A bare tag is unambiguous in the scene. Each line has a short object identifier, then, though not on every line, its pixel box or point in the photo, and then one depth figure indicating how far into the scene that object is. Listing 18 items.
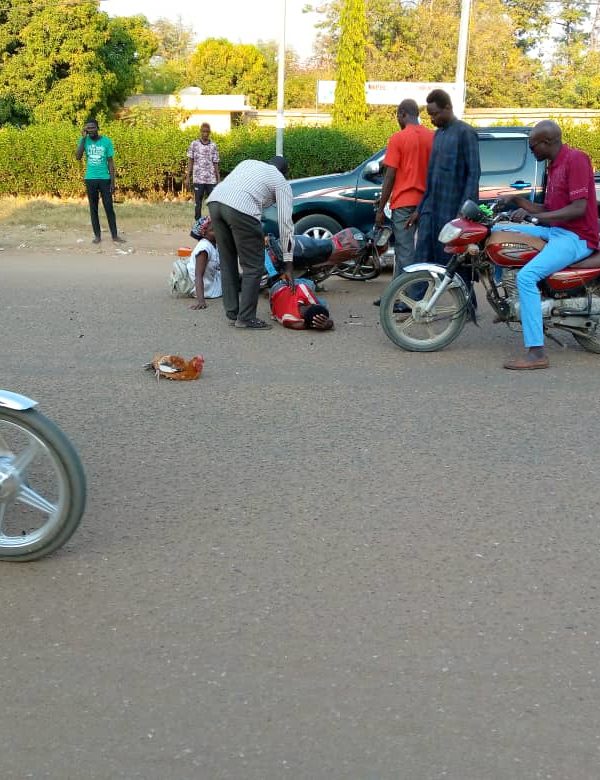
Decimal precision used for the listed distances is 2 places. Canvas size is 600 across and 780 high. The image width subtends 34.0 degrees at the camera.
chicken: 6.98
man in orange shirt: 9.05
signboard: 21.94
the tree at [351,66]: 35.75
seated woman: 9.72
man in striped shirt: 8.29
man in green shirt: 14.49
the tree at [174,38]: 84.12
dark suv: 12.17
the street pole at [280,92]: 22.23
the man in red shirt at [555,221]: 7.10
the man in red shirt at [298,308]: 8.73
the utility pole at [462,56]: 22.69
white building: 40.97
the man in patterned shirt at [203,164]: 17.16
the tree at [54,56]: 35.00
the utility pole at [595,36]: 55.40
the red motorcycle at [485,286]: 7.44
